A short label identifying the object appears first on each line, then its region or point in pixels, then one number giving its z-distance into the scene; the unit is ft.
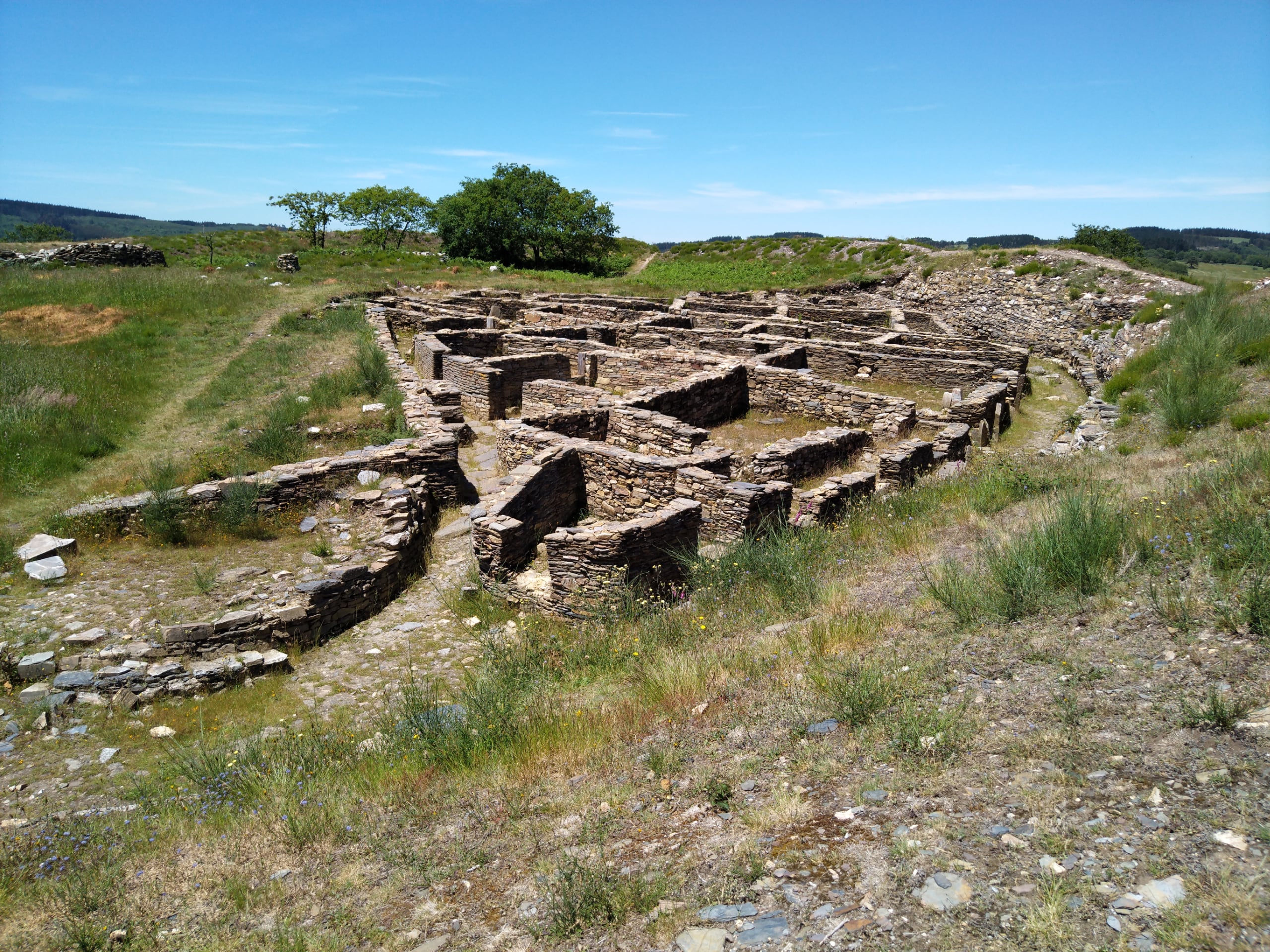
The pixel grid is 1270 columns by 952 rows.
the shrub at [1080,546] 17.67
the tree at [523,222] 160.04
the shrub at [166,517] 30.83
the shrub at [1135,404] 43.45
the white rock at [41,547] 28.02
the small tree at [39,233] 179.63
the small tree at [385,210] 225.97
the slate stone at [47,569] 27.22
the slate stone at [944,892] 9.54
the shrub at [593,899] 11.02
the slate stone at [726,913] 10.36
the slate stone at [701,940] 9.95
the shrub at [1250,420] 31.19
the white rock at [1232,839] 9.08
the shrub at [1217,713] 11.39
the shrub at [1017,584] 17.43
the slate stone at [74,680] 21.40
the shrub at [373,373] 54.19
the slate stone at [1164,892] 8.55
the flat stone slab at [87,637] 23.21
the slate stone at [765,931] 9.79
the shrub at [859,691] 14.56
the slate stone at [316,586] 25.93
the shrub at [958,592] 17.95
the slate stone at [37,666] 21.70
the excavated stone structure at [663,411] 28.81
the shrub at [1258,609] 13.39
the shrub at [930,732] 12.91
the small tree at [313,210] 207.41
